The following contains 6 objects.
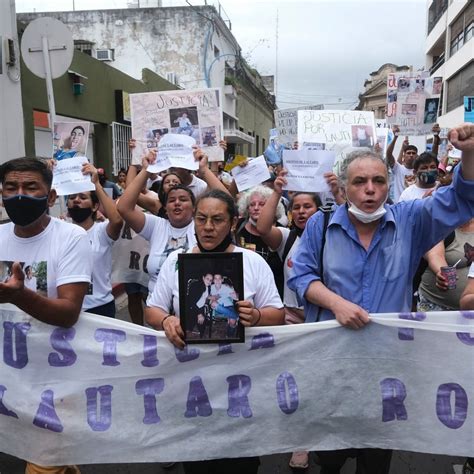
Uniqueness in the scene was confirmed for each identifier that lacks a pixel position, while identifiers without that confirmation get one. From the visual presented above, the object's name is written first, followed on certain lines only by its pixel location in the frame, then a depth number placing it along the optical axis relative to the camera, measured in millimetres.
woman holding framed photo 2547
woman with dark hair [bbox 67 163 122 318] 3564
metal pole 5562
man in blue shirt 2414
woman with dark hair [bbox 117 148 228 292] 3480
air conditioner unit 22094
